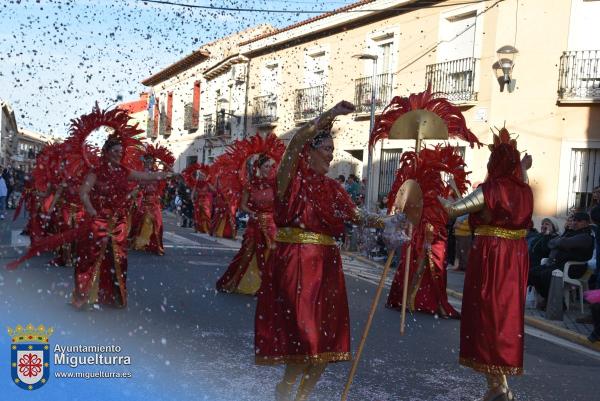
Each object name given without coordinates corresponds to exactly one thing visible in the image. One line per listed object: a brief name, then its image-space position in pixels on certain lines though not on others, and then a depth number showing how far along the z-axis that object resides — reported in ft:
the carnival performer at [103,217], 23.35
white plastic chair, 30.27
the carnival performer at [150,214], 43.47
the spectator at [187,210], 75.55
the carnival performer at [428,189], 16.35
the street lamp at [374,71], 49.02
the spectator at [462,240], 43.27
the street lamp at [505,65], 50.01
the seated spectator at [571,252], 30.14
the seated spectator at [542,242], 33.32
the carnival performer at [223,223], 59.47
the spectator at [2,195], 70.95
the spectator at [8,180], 81.61
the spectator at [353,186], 57.47
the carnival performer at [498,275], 15.45
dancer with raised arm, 13.08
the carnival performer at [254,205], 28.37
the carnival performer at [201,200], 59.21
